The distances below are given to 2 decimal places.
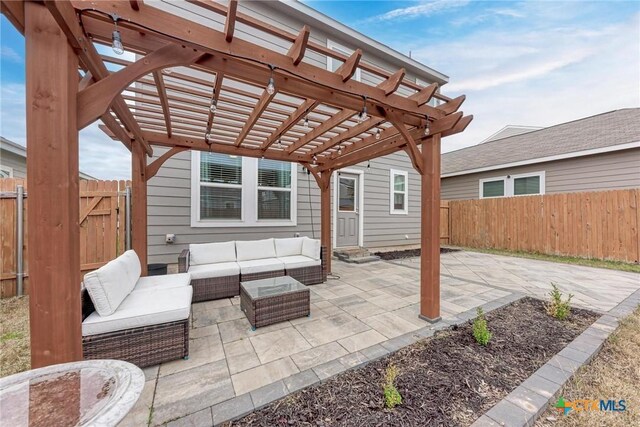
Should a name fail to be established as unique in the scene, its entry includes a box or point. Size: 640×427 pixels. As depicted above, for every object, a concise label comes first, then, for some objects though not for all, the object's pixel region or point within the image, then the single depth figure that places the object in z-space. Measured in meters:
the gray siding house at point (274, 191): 5.37
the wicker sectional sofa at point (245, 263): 3.82
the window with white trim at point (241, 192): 5.62
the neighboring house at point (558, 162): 7.30
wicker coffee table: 2.89
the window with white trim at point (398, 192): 8.76
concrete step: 6.60
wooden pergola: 1.43
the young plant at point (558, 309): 3.14
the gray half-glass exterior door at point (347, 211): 7.71
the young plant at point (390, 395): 1.73
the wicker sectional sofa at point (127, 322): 2.04
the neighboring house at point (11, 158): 6.83
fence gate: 3.95
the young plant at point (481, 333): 2.55
